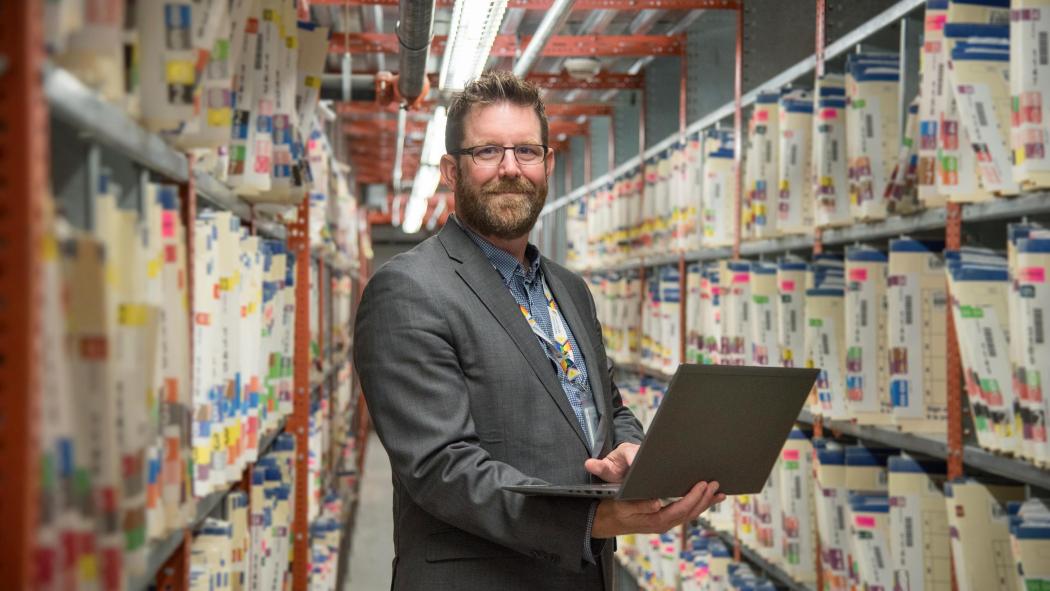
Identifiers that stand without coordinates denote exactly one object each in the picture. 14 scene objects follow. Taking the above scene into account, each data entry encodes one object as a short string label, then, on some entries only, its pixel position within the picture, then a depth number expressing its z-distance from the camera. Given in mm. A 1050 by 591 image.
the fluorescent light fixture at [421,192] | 9437
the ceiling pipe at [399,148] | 8500
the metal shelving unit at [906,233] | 2332
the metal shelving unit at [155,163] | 1072
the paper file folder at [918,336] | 2867
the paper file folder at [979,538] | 2480
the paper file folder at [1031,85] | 2205
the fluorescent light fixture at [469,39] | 3709
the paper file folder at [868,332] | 3061
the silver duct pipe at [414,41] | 3848
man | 2029
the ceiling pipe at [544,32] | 4133
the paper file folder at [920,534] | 2855
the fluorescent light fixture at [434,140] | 6551
